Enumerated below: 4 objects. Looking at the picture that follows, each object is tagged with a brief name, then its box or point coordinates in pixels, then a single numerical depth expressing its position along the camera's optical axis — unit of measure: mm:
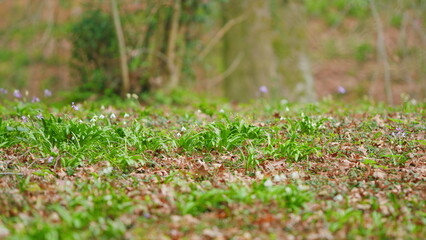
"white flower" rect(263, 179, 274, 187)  7602
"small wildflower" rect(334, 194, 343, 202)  7496
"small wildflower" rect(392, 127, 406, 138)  10323
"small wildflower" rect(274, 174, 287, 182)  8133
